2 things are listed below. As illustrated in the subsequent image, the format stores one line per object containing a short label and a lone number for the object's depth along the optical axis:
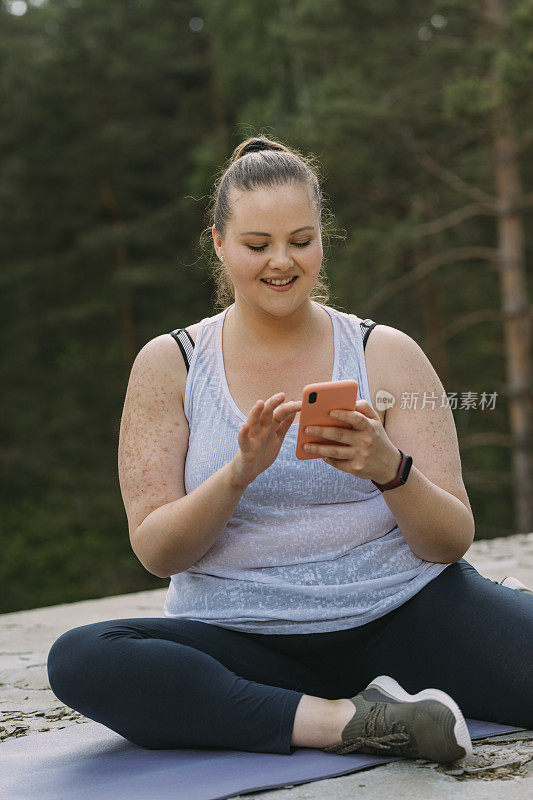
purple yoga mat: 1.85
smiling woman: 2.02
